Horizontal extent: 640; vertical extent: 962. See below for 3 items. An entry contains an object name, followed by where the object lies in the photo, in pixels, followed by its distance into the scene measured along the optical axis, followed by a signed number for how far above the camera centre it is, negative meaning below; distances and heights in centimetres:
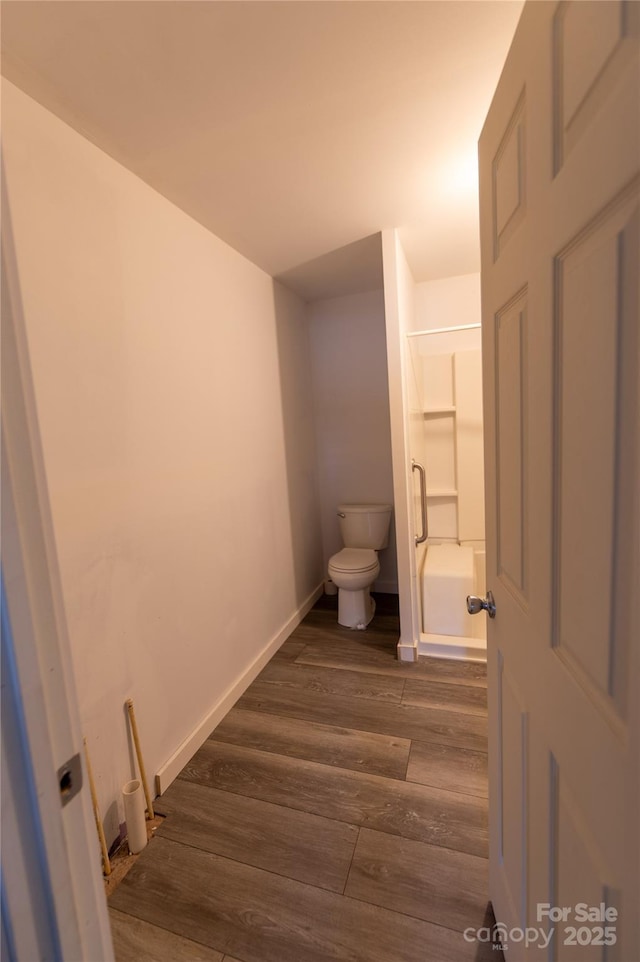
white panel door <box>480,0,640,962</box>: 47 -5
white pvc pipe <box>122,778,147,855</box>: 139 -127
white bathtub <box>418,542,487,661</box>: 242 -113
